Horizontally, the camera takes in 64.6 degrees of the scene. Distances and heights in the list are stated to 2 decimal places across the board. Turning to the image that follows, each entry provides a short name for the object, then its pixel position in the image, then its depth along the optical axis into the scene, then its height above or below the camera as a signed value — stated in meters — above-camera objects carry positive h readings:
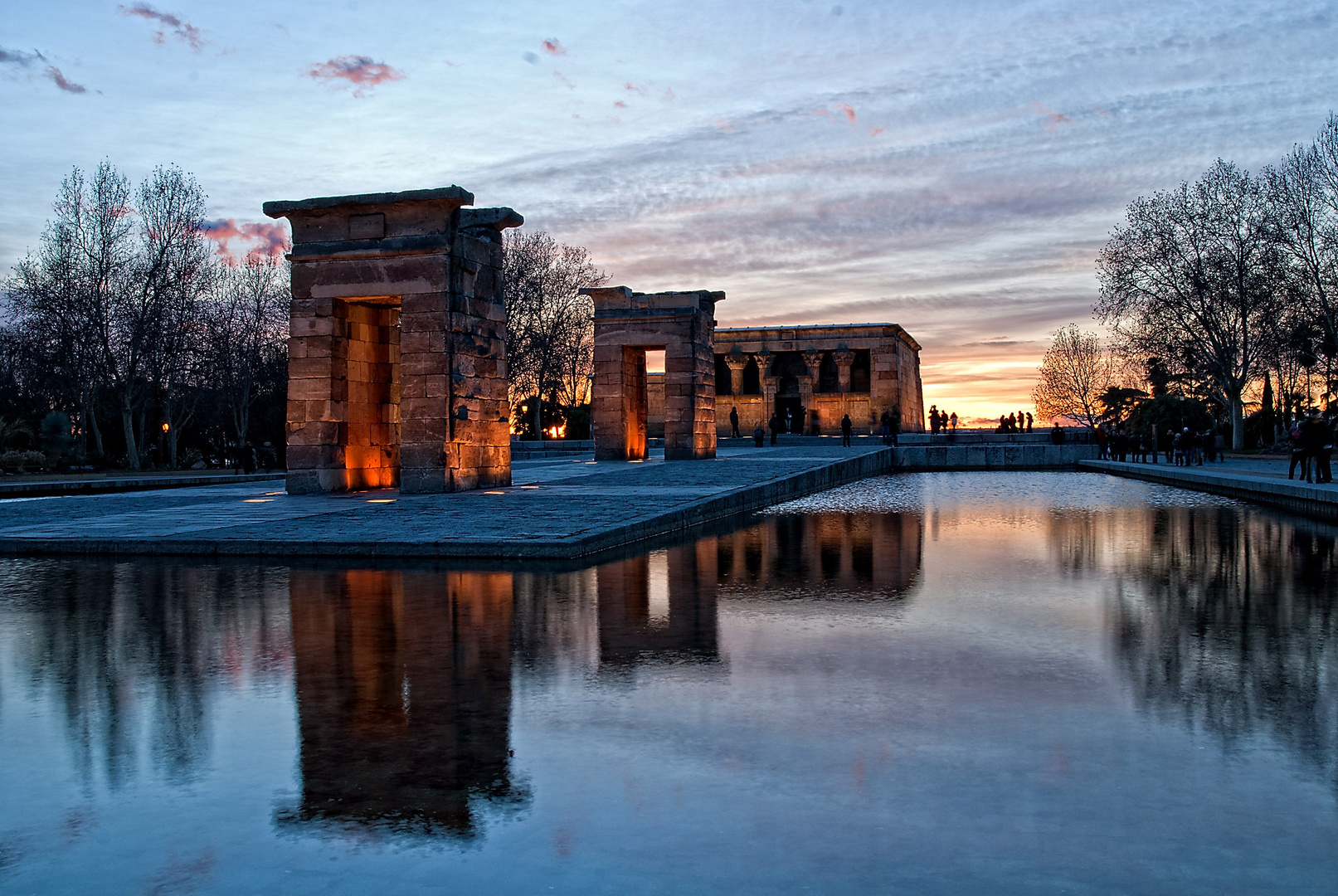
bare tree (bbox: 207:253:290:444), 55.59 +5.56
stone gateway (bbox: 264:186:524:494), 18.47 +1.84
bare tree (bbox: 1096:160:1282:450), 45.94 +6.31
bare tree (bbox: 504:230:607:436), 54.09 +6.12
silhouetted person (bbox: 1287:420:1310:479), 21.30 -0.59
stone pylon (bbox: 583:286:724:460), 31.72 +2.05
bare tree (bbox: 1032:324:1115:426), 81.25 +3.88
